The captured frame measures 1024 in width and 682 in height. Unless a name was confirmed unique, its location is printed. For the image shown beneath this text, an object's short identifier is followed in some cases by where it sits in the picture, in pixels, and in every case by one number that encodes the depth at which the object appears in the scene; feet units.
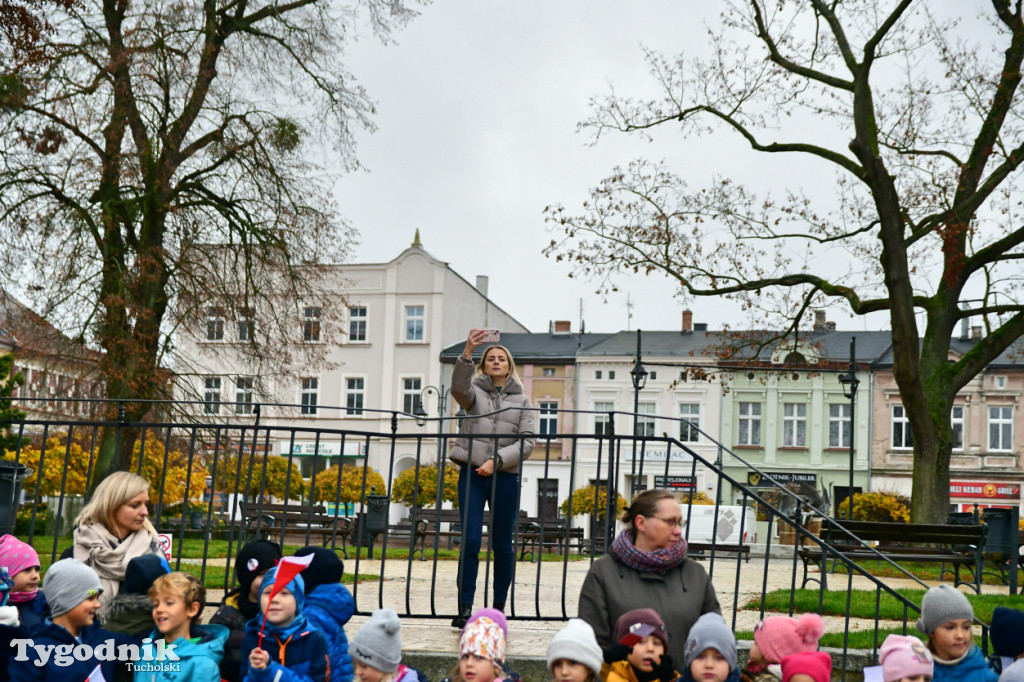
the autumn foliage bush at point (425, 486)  105.60
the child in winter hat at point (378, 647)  15.19
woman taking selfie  20.70
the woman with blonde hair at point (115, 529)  16.75
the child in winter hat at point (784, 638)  15.56
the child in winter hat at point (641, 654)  15.40
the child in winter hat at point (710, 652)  15.06
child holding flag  14.34
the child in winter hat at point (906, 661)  15.31
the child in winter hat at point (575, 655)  14.75
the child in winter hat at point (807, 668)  14.99
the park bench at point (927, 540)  34.22
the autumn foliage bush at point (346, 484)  103.30
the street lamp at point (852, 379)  75.36
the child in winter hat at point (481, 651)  14.92
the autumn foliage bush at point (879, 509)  77.18
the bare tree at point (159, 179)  57.82
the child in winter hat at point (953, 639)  16.46
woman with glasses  16.48
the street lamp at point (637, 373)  86.99
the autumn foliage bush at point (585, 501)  102.99
